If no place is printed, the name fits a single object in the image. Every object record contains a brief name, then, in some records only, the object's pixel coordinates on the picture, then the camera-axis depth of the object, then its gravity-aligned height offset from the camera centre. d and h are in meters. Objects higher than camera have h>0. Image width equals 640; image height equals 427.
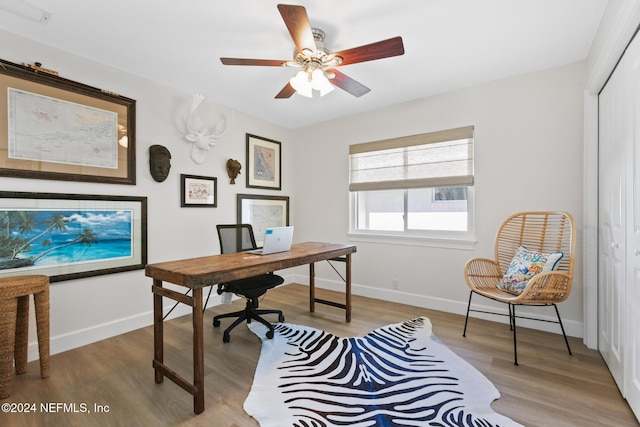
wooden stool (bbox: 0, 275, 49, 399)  1.80 -0.74
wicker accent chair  2.21 -0.46
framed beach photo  2.15 -0.20
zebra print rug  1.60 -1.13
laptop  2.44 -0.26
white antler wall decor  3.12 +0.86
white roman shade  3.15 +0.57
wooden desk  1.66 -0.41
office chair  2.55 -0.67
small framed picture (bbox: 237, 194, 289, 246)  3.87 -0.02
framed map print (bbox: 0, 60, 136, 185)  2.14 +0.66
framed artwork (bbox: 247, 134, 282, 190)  3.95 +0.66
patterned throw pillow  2.35 -0.48
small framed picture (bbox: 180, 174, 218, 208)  3.20 +0.22
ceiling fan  1.67 +1.03
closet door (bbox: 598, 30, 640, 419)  1.58 -0.10
